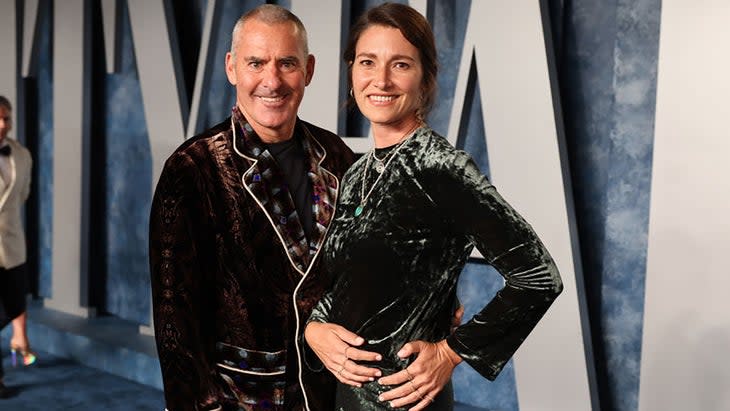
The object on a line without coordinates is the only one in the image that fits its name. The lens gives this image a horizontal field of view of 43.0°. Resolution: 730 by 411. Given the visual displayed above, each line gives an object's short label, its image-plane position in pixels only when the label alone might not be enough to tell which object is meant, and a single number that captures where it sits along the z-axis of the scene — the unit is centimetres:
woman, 144
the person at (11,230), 475
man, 180
